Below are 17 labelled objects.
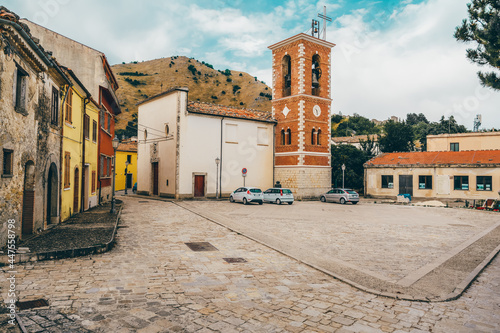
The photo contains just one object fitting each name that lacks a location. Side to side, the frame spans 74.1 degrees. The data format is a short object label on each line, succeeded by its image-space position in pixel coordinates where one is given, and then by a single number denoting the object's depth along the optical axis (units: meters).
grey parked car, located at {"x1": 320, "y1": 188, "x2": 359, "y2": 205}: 27.98
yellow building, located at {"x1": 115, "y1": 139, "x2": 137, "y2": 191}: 48.00
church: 28.81
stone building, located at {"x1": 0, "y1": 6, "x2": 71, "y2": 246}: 8.30
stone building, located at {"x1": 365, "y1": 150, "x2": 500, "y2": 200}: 28.62
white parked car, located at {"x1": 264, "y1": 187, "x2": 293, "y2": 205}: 26.44
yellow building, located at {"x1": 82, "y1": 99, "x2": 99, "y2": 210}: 17.98
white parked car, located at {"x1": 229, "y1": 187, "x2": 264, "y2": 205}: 25.88
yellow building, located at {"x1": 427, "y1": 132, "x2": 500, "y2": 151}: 38.75
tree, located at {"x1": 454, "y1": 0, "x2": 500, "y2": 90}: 8.89
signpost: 30.10
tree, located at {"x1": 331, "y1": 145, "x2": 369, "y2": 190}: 40.28
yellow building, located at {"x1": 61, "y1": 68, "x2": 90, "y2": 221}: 14.05
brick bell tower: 31.94
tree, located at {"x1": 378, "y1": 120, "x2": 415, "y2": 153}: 45.00
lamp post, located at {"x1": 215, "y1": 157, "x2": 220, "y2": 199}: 29.83
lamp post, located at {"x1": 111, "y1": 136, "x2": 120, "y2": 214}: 17.14
